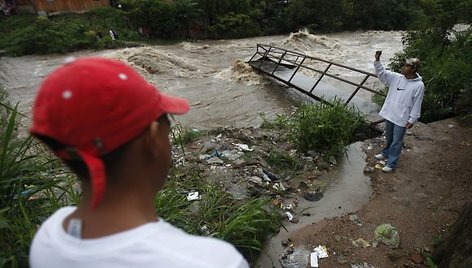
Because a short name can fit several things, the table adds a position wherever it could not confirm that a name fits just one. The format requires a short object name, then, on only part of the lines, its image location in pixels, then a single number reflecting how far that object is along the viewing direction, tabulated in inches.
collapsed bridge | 353.4
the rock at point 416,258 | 131.0
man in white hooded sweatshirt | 172.7
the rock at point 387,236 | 139.7
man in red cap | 29.9
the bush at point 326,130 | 213.6
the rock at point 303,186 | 181.0
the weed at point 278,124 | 275.4
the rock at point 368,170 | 194.1
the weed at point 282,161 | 201.3
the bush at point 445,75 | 263.7
